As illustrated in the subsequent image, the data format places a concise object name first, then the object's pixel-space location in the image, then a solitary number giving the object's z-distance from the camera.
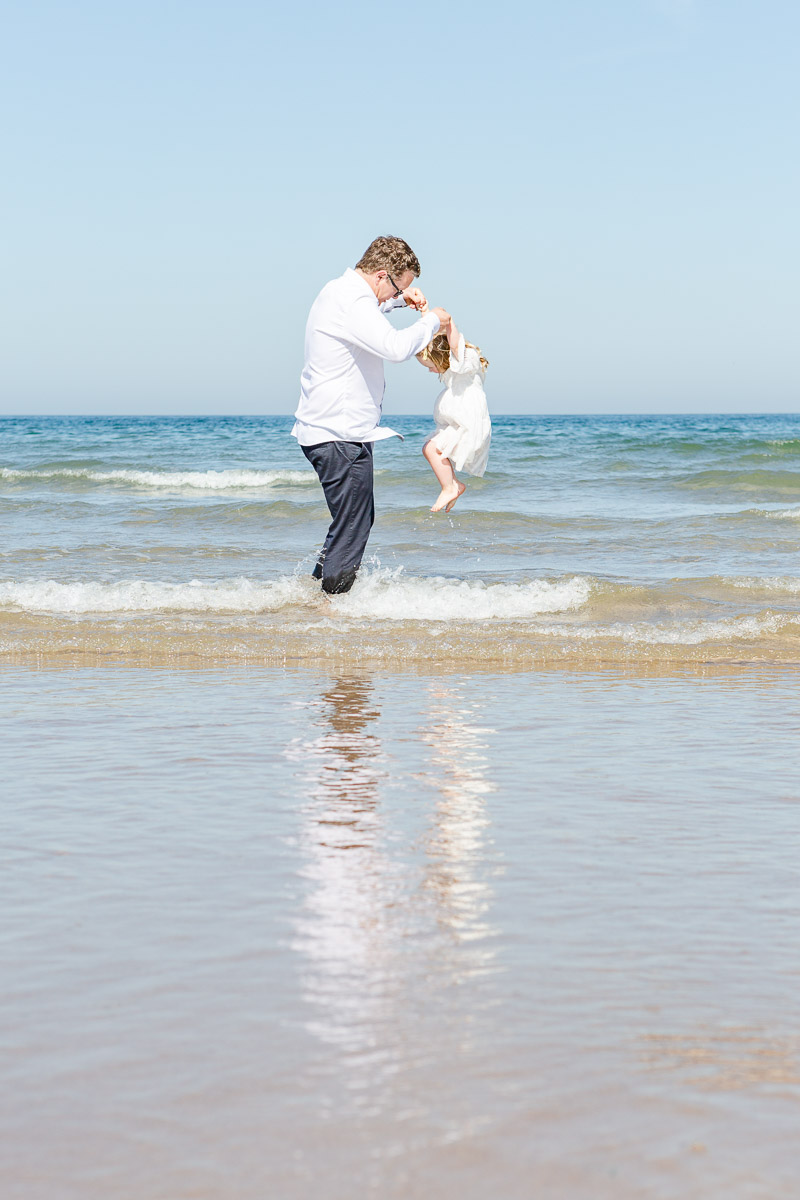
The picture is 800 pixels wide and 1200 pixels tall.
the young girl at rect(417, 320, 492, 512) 6.70
